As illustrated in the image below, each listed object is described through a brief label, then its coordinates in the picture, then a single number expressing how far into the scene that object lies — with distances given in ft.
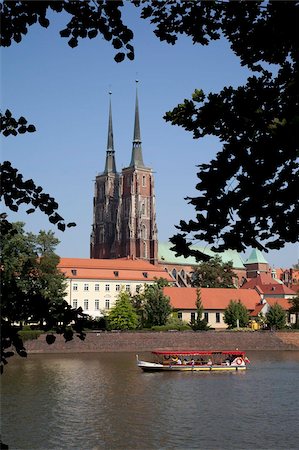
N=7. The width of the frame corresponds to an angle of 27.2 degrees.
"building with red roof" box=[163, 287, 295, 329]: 269.23
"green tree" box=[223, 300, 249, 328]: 256.52
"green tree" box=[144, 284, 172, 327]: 235.40
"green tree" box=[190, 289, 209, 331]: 225.15
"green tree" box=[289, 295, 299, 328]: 251.19
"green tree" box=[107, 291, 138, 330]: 226.79
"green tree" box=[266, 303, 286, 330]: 256.52
